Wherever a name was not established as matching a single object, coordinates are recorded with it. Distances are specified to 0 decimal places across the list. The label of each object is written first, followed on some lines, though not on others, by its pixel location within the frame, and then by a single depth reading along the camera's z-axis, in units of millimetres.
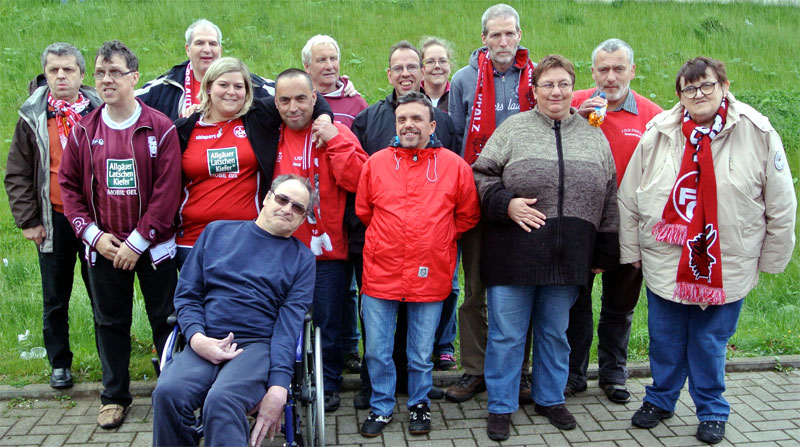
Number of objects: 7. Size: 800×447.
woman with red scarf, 3676
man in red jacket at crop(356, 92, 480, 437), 3807
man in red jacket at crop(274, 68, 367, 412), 3932
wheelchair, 3283
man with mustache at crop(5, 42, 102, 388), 4125
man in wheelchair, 3129
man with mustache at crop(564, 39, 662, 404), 4176
